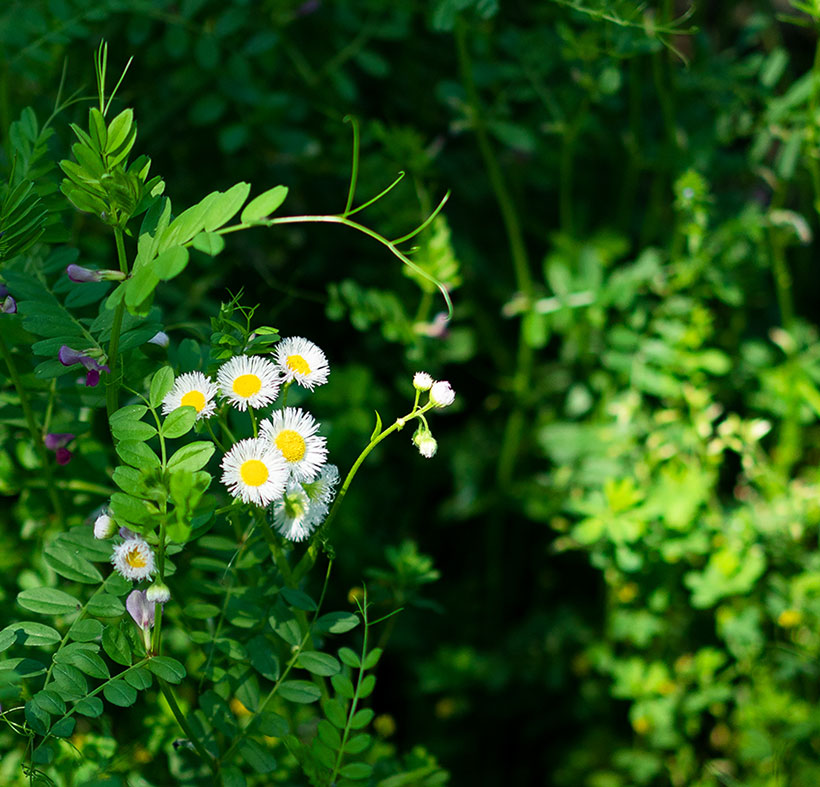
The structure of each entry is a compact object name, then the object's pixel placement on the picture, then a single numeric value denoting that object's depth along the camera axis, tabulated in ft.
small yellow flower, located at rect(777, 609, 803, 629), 2.81
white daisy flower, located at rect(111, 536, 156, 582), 2.07
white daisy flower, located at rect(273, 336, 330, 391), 2.09
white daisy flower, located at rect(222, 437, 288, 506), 2.03
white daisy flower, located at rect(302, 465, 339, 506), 2.11
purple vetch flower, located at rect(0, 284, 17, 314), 2.14
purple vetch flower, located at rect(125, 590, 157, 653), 2.11
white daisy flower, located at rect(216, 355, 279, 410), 2.05
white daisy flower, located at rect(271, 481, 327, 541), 2.10
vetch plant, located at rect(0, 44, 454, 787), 2.03
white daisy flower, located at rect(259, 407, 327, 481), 2.04
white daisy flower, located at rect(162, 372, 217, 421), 2.07
